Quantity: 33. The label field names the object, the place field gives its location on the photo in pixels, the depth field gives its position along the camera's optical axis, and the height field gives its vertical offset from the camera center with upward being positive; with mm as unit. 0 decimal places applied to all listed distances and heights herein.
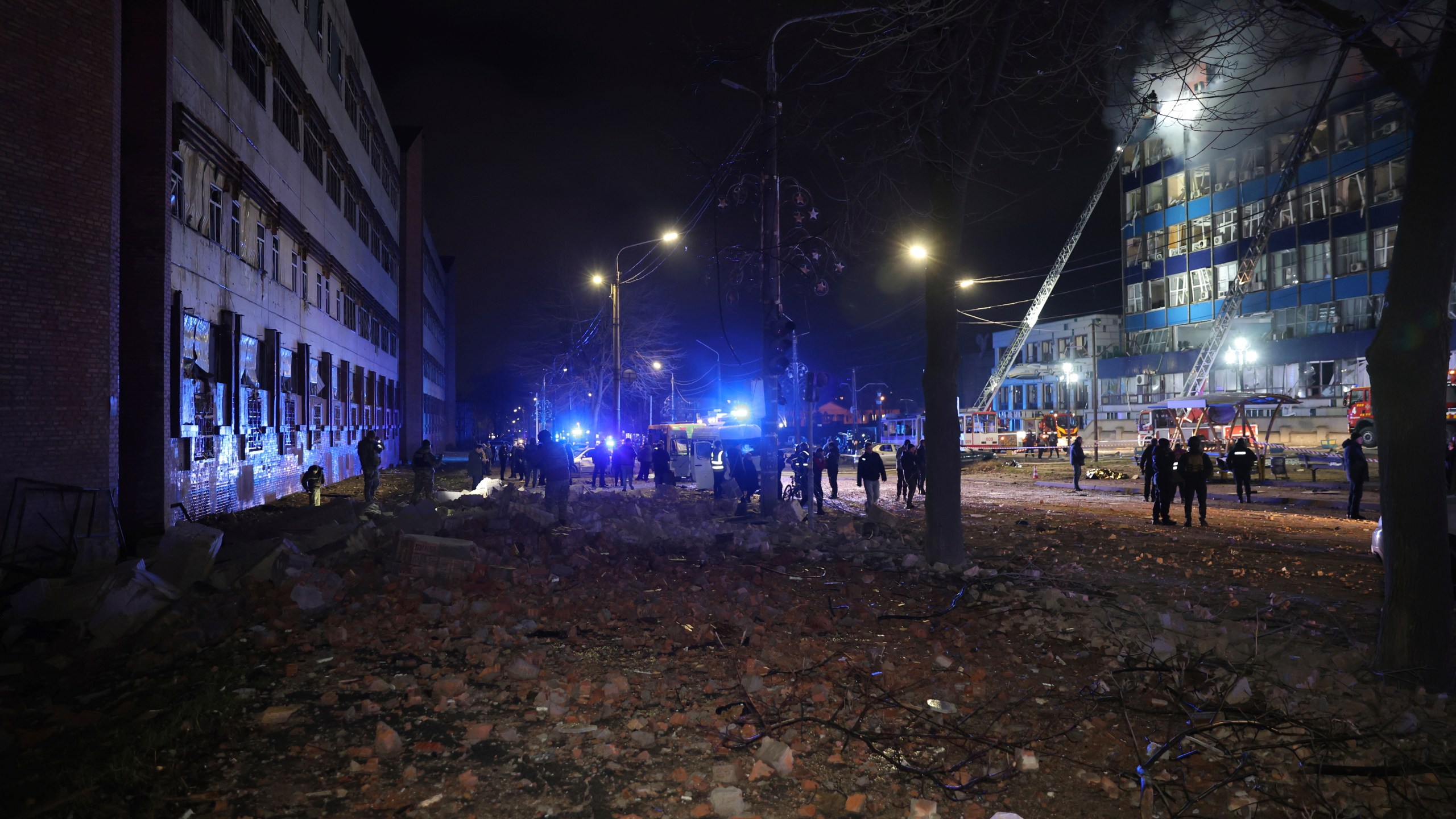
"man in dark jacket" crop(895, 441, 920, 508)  20453 -1032
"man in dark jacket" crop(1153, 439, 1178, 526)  15688 -1047
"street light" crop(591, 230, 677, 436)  33156 +4266
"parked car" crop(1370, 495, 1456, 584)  8375 -1317
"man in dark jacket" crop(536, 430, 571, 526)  16453 -843
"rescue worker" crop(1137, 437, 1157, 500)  17891 -975
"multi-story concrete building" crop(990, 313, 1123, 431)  68750 +4935
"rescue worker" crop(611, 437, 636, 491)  24766 -908
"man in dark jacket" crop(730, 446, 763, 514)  18125 -1026
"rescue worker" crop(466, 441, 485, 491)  23828 -953
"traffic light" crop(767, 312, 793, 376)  14469 +1587
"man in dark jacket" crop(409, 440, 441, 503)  18953 -794
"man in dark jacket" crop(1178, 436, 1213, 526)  15406 -949
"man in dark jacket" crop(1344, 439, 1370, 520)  16328 -1021
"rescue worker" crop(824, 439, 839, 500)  20391 -901
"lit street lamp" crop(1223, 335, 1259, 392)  52781 +4442
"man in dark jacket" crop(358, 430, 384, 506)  18984 -553
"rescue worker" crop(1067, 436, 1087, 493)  24781 -937
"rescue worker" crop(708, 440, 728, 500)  19339 -1158
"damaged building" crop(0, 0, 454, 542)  10430 +3328
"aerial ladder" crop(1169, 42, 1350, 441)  49250 +8584
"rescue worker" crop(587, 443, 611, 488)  26152 -1002
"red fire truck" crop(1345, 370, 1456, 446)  30672 +485
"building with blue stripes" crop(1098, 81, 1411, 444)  46531 +10715
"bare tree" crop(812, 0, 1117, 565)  8617 +3255
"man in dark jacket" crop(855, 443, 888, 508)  17828 -976
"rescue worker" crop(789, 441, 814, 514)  14809 -861
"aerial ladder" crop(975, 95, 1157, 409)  65500 +9166
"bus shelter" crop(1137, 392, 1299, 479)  29188 +345
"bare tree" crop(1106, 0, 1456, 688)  5602 +853
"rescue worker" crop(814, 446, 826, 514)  17094 -1192
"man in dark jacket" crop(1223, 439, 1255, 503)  20594 -1066
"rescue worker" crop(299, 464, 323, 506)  18297 -1016
